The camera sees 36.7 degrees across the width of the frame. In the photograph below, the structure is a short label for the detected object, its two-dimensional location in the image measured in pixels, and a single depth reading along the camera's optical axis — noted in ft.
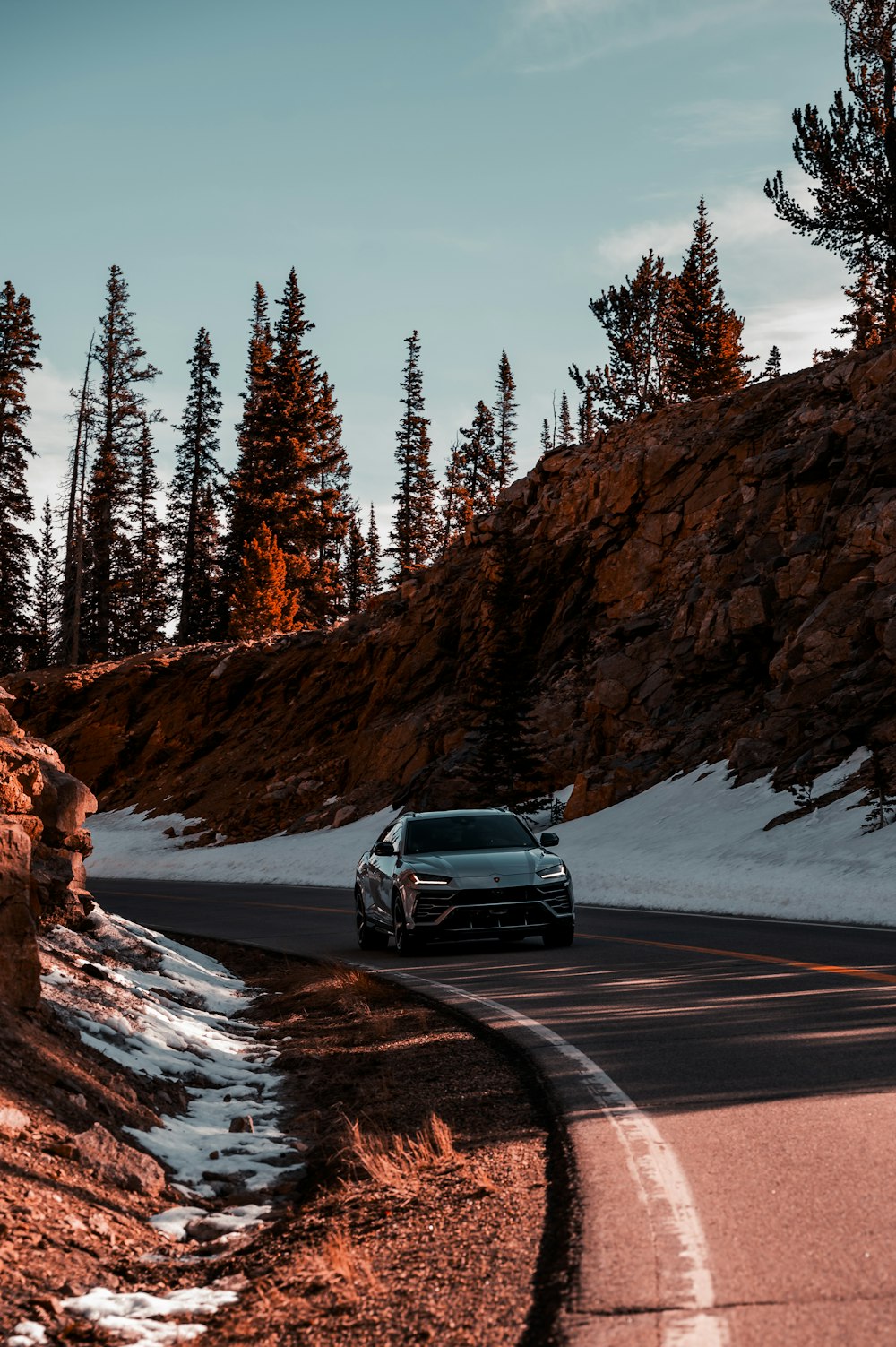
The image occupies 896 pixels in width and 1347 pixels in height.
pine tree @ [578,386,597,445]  344.69
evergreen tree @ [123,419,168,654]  263.49
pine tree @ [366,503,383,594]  394.52
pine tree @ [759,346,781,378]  360.89
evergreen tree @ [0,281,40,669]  211.00
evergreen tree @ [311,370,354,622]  240.94
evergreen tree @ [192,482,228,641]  245.45
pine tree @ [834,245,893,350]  181.06
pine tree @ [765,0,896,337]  118.99
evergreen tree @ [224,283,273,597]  236.02
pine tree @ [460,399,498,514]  336.49
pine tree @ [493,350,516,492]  349.61
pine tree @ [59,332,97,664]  203.73
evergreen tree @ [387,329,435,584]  284.61
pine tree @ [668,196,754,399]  226.79
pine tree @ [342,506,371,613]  361.51
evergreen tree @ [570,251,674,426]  224.33
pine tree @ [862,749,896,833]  80.38
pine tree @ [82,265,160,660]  222.48
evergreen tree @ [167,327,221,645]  245.04
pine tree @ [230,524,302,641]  203.72
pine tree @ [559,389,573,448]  367.86
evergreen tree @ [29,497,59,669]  310.04
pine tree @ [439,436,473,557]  314.76
